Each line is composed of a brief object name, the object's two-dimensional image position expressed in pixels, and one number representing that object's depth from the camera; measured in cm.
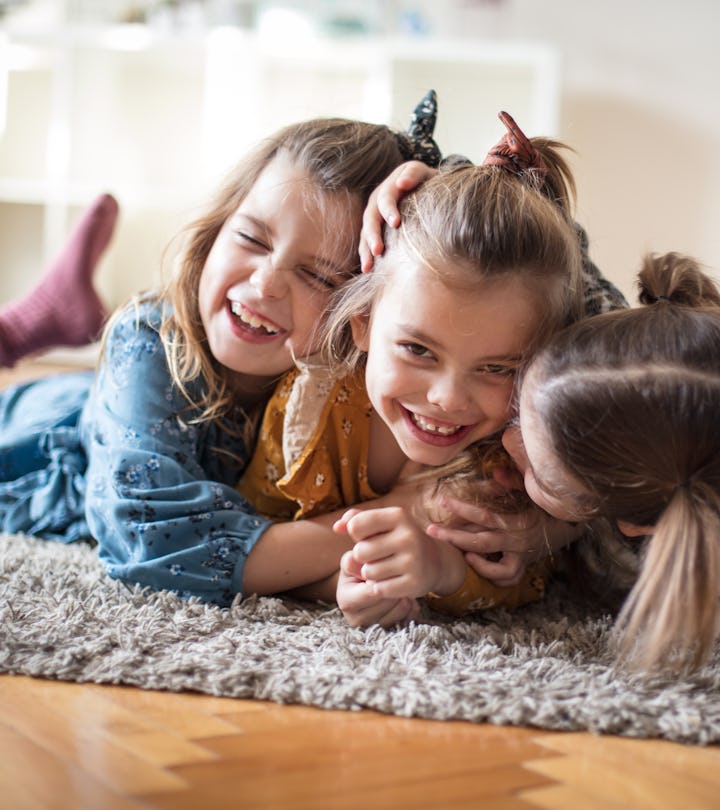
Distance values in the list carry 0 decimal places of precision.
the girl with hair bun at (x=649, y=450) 79
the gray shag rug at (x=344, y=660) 76
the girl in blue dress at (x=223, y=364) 106
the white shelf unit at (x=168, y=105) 312
